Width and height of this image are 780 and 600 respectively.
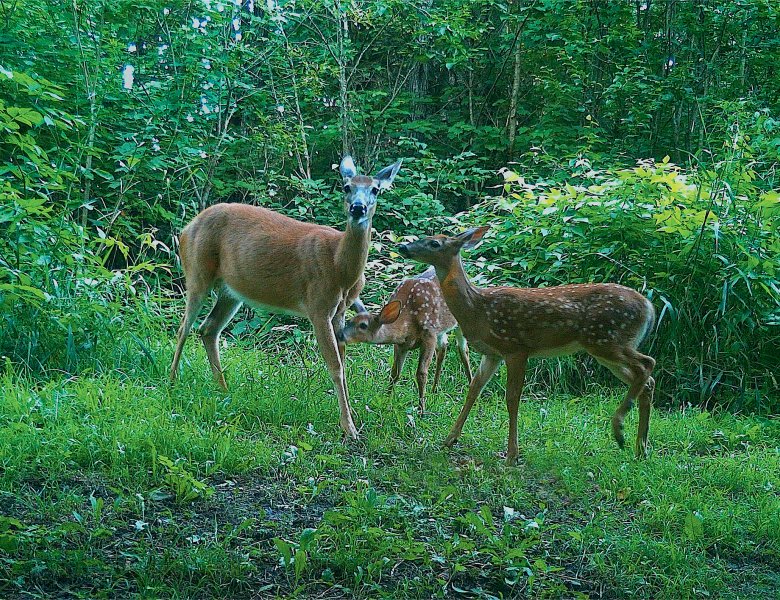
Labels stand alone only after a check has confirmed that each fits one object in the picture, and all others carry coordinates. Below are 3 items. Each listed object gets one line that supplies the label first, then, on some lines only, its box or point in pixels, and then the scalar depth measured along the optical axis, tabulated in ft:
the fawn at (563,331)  16.97
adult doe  18.81
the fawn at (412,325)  20.62
